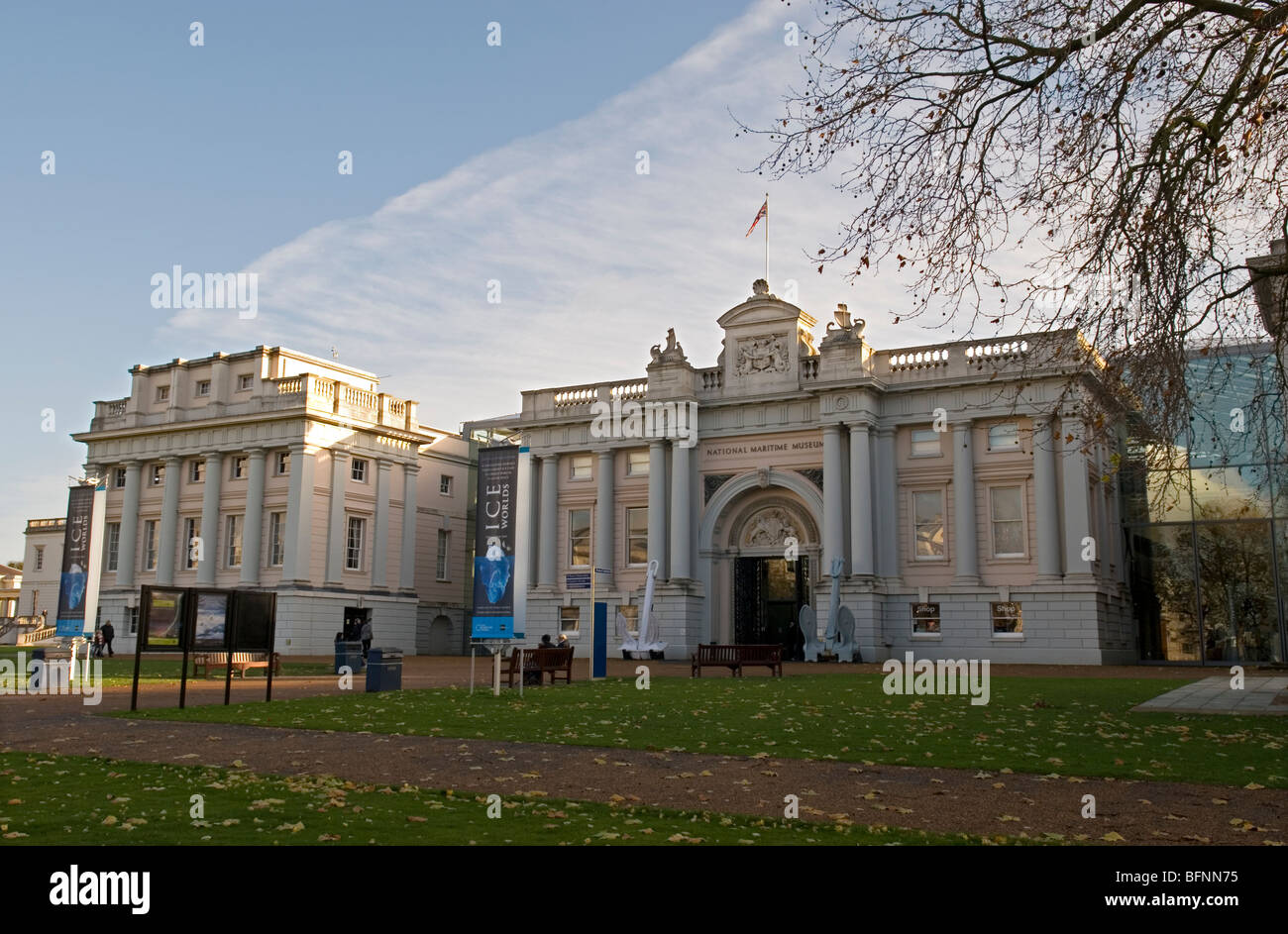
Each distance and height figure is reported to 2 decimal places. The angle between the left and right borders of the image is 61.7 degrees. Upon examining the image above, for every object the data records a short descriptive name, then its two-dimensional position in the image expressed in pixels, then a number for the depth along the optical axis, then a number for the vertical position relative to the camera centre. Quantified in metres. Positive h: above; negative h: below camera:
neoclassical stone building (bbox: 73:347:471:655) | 49.56 +5.77
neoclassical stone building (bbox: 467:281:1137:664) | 37.25 +4.45
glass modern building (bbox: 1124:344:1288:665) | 37.78 +2.50
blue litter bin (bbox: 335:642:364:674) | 29.47 -1.08
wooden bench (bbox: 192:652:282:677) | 27.73 -1.28
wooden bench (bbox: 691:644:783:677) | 28.42 -0.97
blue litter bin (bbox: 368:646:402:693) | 22.69 -1.14
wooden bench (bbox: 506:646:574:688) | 23.95 -0.98
